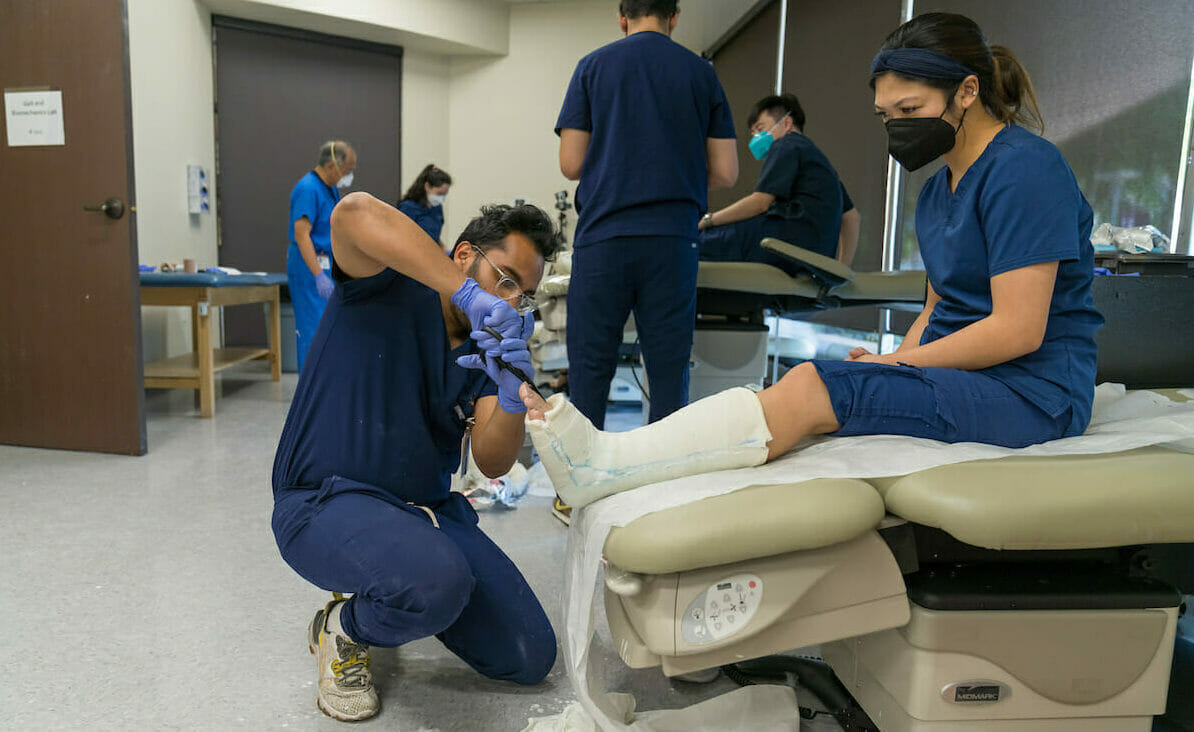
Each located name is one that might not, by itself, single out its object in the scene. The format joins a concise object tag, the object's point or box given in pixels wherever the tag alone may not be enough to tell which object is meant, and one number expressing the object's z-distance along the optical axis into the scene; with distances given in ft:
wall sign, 9.37
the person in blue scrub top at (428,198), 14.56
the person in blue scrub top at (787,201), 8.86
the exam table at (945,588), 3.19
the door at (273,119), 18.34
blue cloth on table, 11.34
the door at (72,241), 9.24
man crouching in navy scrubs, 3.96
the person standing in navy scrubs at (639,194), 6.63
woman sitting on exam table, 3.81
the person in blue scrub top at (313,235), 12.72
